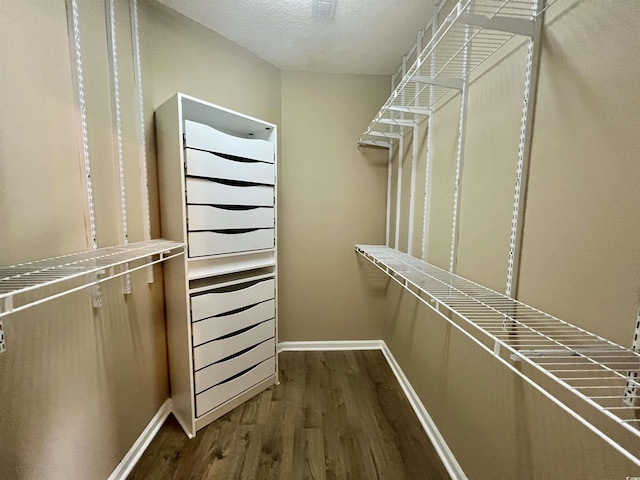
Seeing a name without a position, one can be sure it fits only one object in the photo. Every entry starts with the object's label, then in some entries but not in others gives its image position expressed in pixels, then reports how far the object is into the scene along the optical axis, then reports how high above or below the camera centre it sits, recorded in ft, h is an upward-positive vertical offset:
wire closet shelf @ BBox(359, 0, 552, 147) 2.86 +2.13
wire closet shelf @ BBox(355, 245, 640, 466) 1.99 -1.04
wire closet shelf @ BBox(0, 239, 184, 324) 2.18 -0.56
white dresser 5.08 -0.80
